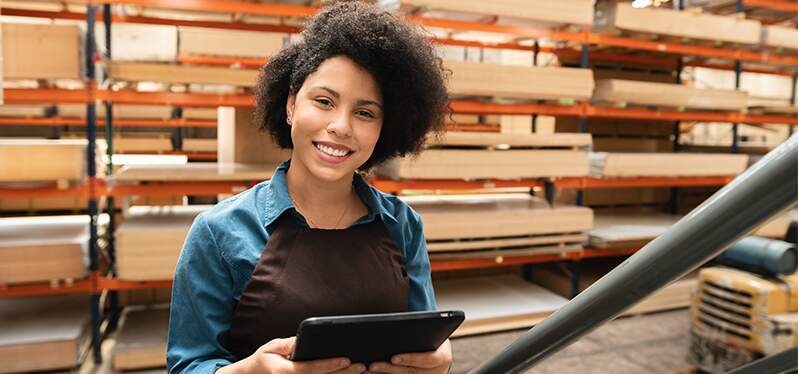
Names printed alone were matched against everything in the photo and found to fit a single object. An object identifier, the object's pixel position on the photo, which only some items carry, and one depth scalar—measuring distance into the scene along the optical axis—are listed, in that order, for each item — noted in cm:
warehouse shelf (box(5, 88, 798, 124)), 378
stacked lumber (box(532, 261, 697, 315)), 551
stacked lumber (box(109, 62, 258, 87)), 382
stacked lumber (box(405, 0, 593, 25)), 430
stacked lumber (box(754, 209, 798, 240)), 602
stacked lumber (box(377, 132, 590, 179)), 450
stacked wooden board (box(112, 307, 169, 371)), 397
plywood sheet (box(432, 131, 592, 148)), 455
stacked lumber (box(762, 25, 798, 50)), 576
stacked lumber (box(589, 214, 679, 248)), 525
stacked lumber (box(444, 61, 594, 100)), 450
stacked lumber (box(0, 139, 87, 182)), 366
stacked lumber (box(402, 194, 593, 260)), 460
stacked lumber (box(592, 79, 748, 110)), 516
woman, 135
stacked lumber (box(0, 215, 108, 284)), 375
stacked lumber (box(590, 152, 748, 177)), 519
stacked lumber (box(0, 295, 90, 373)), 375
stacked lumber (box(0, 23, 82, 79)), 365
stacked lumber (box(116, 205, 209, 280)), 386
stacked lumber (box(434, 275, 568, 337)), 482
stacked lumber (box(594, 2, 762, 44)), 503
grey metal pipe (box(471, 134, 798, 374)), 60
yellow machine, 391
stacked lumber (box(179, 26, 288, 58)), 403
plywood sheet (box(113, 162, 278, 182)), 390
